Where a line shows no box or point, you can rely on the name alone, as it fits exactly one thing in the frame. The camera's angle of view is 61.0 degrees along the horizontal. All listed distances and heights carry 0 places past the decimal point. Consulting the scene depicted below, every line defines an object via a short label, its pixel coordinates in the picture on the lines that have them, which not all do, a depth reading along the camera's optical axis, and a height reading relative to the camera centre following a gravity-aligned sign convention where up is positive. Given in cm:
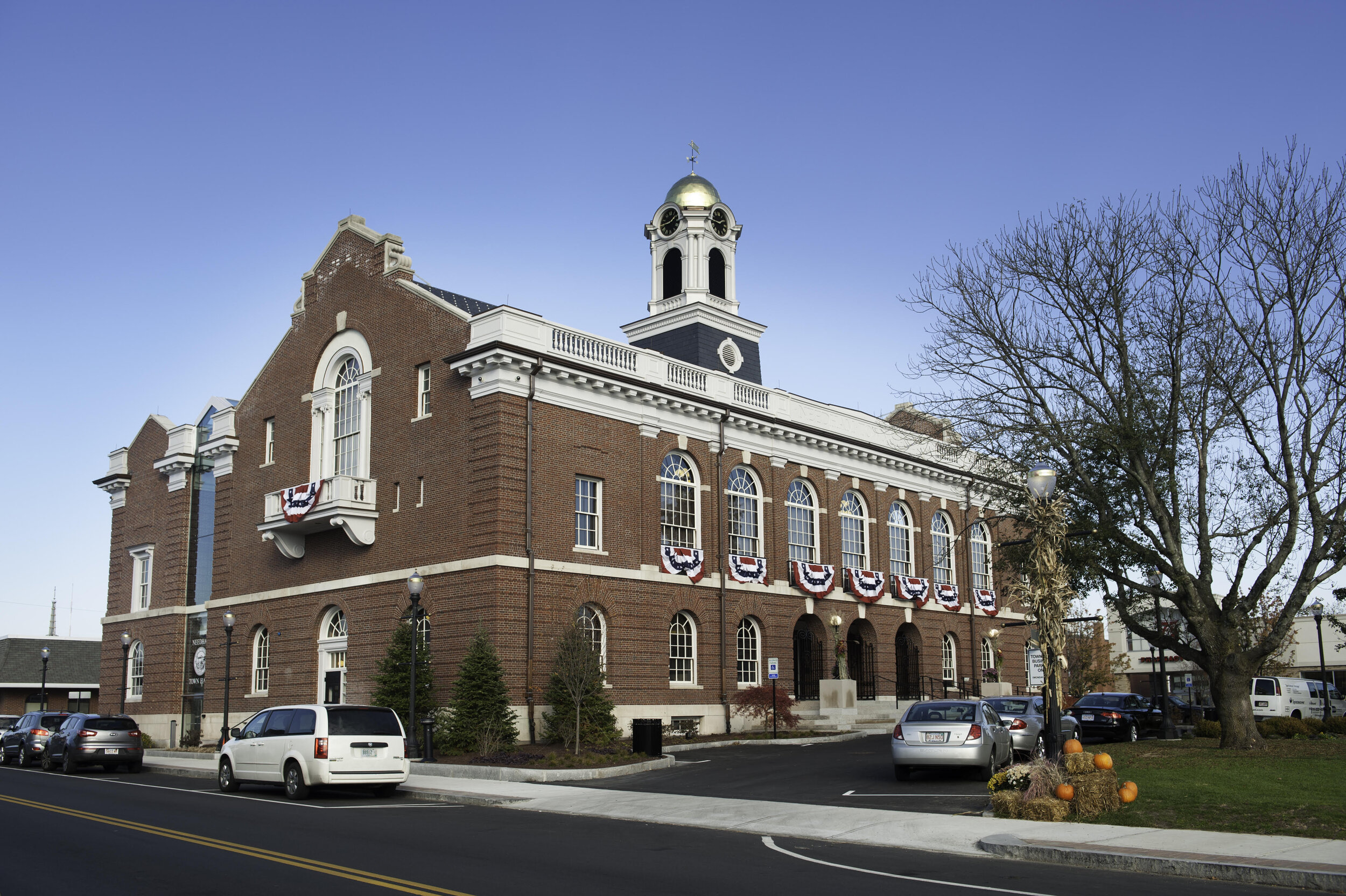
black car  3319 -226
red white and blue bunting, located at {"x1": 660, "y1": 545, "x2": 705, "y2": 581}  3491 +250
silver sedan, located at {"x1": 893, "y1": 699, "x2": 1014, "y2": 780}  2111 -179
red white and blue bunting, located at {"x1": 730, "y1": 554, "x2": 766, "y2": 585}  3722 +238
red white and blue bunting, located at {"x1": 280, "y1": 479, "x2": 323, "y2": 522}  3484 +448
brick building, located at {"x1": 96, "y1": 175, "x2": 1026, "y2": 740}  3166 +444
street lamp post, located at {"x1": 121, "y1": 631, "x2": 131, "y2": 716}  4331 -9
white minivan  2028 -183
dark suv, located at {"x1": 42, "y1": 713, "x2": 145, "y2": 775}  2883 -237
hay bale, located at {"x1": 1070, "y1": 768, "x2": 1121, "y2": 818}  1573 -212
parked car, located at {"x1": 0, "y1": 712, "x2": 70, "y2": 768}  3206 -247
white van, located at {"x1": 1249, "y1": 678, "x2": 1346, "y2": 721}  4003 -218
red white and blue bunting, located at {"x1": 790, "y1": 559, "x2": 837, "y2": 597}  3962 +223
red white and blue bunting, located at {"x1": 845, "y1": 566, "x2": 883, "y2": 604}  4181 +210
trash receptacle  2678 -214
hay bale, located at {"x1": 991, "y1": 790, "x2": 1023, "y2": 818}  1611 -228
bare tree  2434 +486
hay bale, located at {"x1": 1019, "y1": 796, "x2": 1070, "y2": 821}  1566 -230
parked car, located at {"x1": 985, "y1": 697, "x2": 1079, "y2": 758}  2478 -173
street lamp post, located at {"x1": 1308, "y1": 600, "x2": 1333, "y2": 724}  3244 +65
